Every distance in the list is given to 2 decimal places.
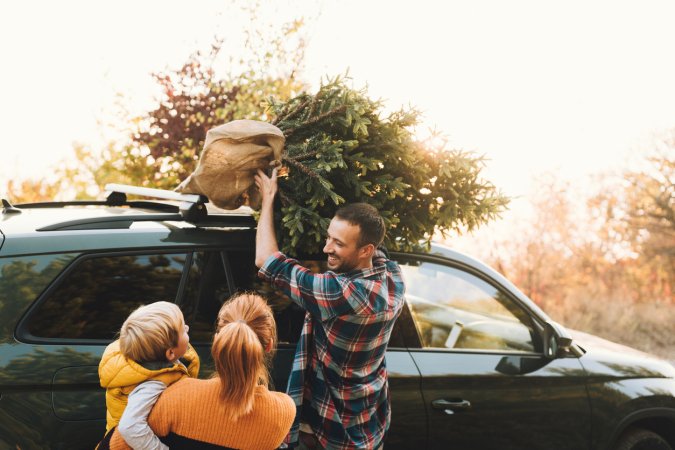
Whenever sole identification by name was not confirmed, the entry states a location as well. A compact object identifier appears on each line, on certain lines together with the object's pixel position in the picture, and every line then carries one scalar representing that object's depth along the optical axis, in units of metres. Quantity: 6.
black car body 2.59
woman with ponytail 2.09
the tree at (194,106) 6.79
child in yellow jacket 2.09
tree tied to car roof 2.81
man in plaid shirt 2.64
